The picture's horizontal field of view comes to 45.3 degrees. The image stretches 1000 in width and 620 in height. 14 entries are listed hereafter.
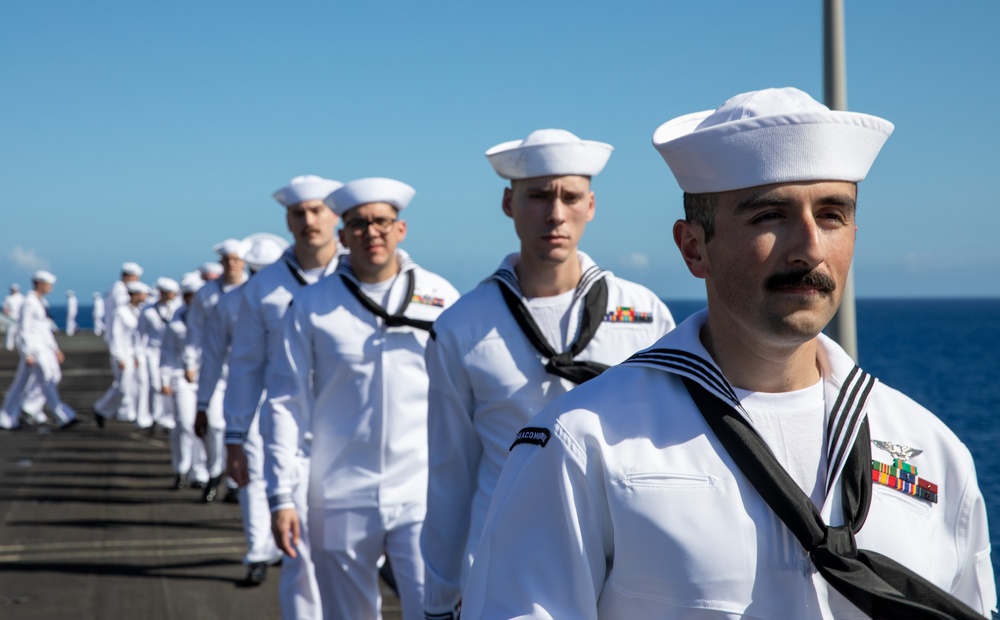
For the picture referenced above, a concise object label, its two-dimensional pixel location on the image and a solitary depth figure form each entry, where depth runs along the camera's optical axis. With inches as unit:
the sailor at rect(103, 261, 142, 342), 844.6
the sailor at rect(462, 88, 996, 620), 80.7
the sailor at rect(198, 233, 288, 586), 343.9
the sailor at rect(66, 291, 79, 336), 2137.7
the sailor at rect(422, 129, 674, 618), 165.6
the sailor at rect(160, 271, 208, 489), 522.0
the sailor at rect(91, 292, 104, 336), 2062.0
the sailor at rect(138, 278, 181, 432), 687.1
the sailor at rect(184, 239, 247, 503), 437.1
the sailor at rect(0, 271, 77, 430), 780.6
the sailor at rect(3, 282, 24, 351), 856.3
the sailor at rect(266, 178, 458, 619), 222.4
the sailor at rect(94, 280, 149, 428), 795.4
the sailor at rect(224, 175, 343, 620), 296.5
